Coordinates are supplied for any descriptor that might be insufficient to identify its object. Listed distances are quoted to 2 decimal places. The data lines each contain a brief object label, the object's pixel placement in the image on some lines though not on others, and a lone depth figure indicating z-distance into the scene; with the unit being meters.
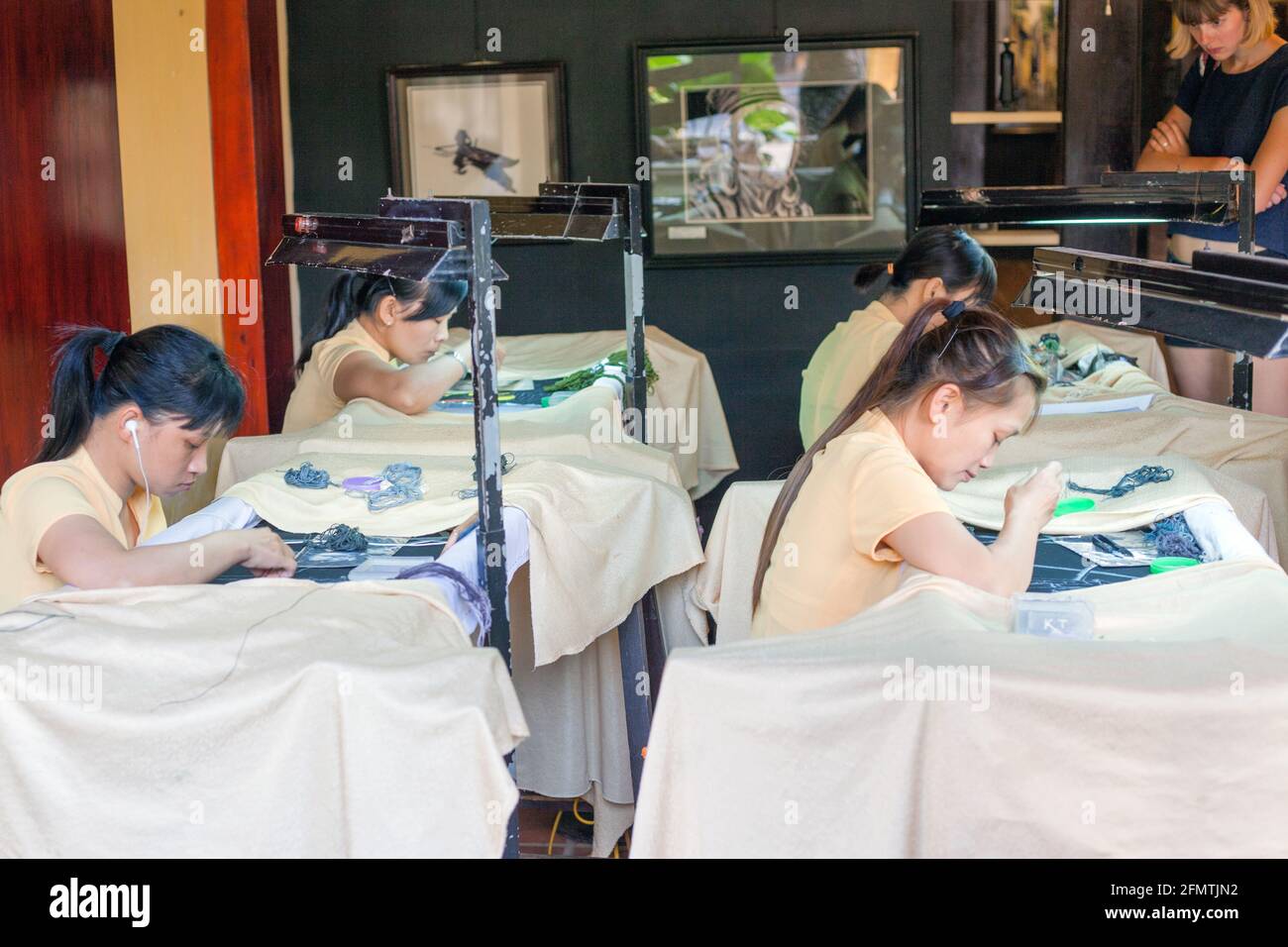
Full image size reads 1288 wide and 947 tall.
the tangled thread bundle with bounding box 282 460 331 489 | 2.58
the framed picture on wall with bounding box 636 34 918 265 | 5.62
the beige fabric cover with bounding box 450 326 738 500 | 4.43
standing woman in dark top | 3.63
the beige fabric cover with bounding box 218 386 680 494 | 2.95
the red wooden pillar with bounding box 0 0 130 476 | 3.34
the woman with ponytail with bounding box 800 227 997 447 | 3.56
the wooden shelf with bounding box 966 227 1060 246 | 5.87
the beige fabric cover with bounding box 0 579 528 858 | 1.49
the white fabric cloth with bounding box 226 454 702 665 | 2.44
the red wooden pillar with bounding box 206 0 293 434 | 4.74
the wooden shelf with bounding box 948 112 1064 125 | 5.86
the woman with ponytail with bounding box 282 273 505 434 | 3.35
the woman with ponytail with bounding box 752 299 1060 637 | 1.90
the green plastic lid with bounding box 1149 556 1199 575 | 2.14
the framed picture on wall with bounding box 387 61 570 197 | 5.68
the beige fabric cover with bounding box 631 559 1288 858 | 1.44
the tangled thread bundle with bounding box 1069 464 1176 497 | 2.59
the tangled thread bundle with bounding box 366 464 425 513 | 2.47
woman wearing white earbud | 1.96
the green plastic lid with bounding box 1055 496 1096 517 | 2.48
